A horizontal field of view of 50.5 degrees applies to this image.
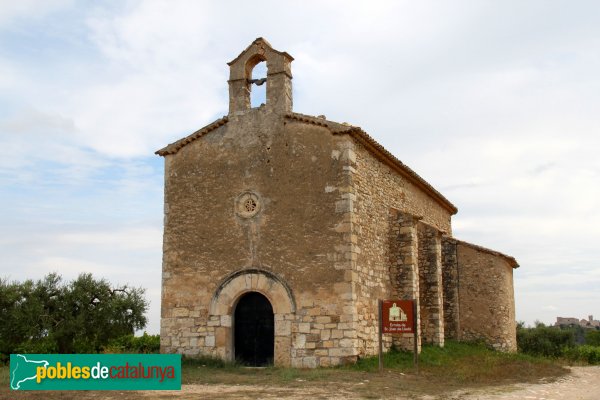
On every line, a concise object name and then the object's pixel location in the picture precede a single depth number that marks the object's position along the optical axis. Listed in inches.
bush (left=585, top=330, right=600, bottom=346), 1433.8
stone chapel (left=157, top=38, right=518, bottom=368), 575.8
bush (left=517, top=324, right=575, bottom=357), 1013.2
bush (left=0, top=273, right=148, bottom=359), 644.7
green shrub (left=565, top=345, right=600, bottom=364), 832.4
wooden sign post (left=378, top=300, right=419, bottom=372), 549.6
